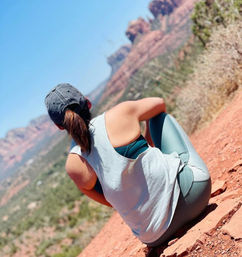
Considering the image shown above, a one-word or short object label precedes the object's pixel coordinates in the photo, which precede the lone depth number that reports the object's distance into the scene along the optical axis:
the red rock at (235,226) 1.54
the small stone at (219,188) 2.55
